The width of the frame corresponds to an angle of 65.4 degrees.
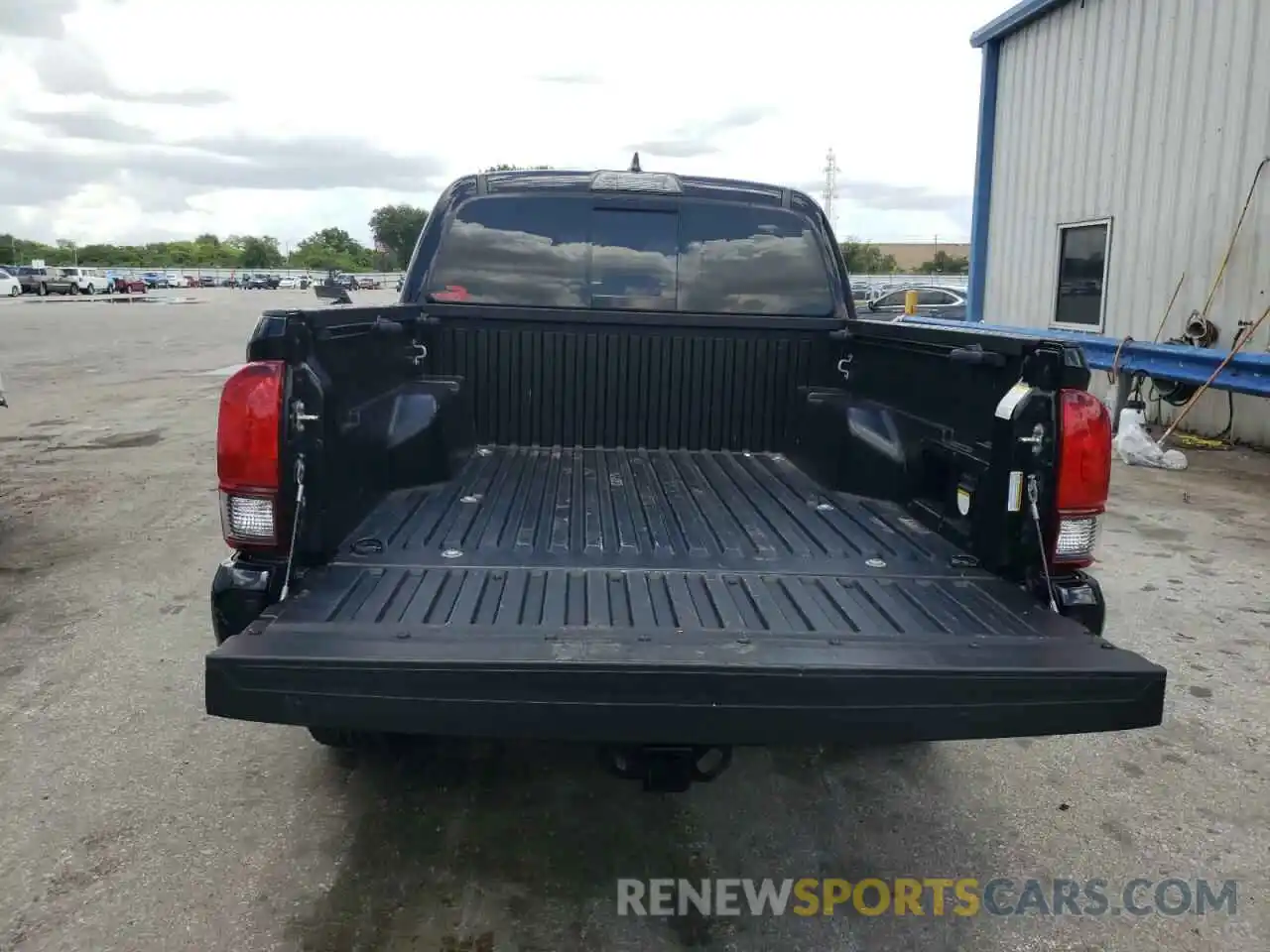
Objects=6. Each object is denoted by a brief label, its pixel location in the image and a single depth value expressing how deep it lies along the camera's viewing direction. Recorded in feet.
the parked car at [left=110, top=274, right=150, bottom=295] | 208.24
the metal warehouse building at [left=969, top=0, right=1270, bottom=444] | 32.53
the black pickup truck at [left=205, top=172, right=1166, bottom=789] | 7.52
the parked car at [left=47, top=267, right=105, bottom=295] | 182.91
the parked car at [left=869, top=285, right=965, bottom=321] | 63.57
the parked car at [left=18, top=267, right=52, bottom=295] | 177.53
